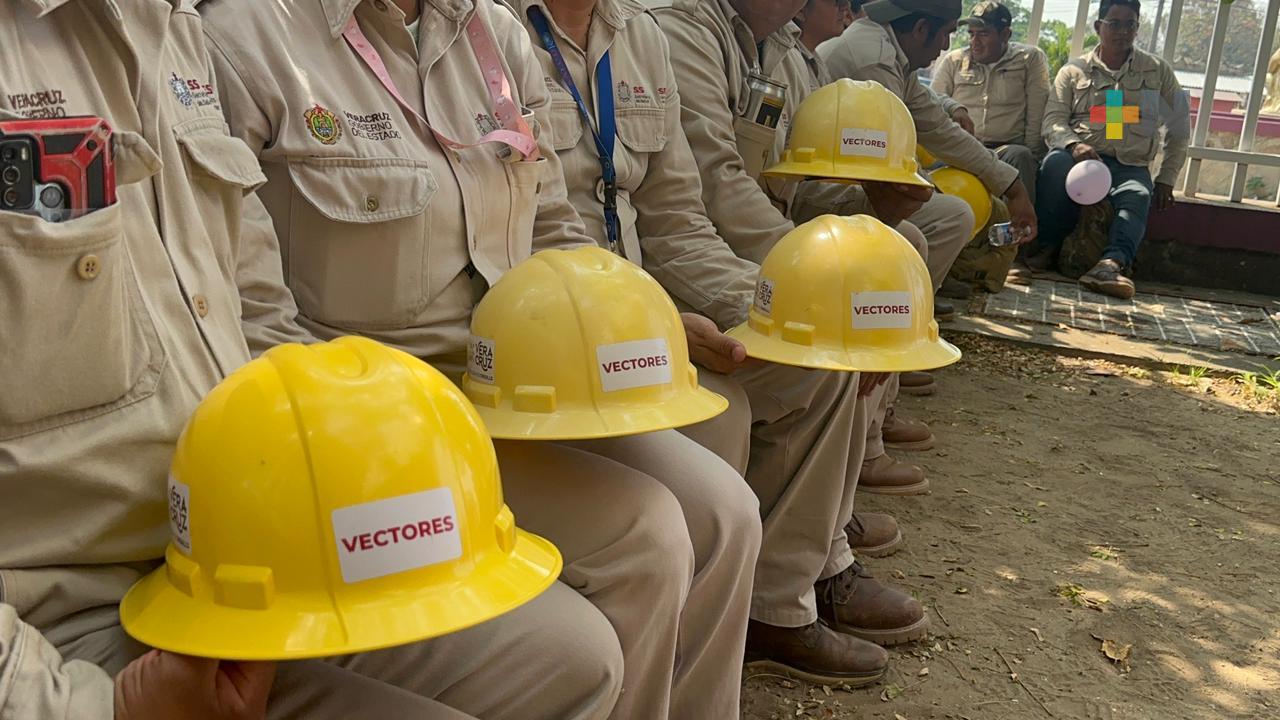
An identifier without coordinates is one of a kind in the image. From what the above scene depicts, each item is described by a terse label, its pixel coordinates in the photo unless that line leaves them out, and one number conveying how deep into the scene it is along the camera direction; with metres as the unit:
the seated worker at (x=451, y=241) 2.00
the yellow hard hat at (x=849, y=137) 3.62
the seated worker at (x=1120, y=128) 8.24
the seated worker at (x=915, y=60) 4.83
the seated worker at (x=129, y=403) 1.30
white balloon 8.02
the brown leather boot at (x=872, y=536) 3.69
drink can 3.58
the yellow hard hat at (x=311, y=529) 1.32
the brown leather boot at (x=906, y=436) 4.74
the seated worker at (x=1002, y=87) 8.34
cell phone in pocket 1.27
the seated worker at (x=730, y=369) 2.89
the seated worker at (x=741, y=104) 3.43
